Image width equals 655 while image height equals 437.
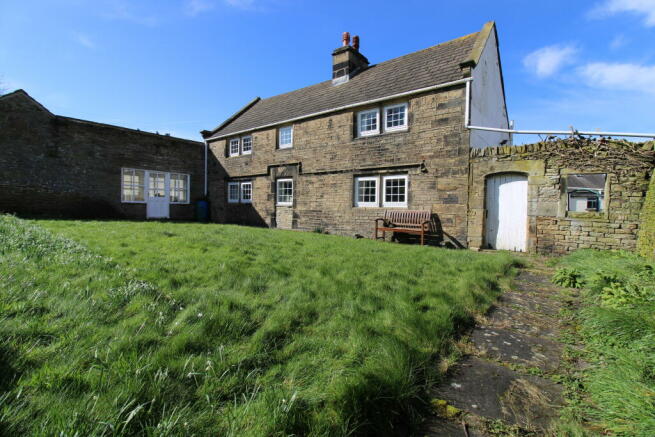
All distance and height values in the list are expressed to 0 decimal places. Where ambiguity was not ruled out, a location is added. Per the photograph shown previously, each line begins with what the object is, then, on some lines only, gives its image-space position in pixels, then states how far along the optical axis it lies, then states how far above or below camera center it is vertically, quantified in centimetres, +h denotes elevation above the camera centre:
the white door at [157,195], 1692 +64
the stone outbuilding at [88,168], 1330 +192
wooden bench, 992 -40
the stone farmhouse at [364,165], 810 +172
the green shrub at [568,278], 495 -110
